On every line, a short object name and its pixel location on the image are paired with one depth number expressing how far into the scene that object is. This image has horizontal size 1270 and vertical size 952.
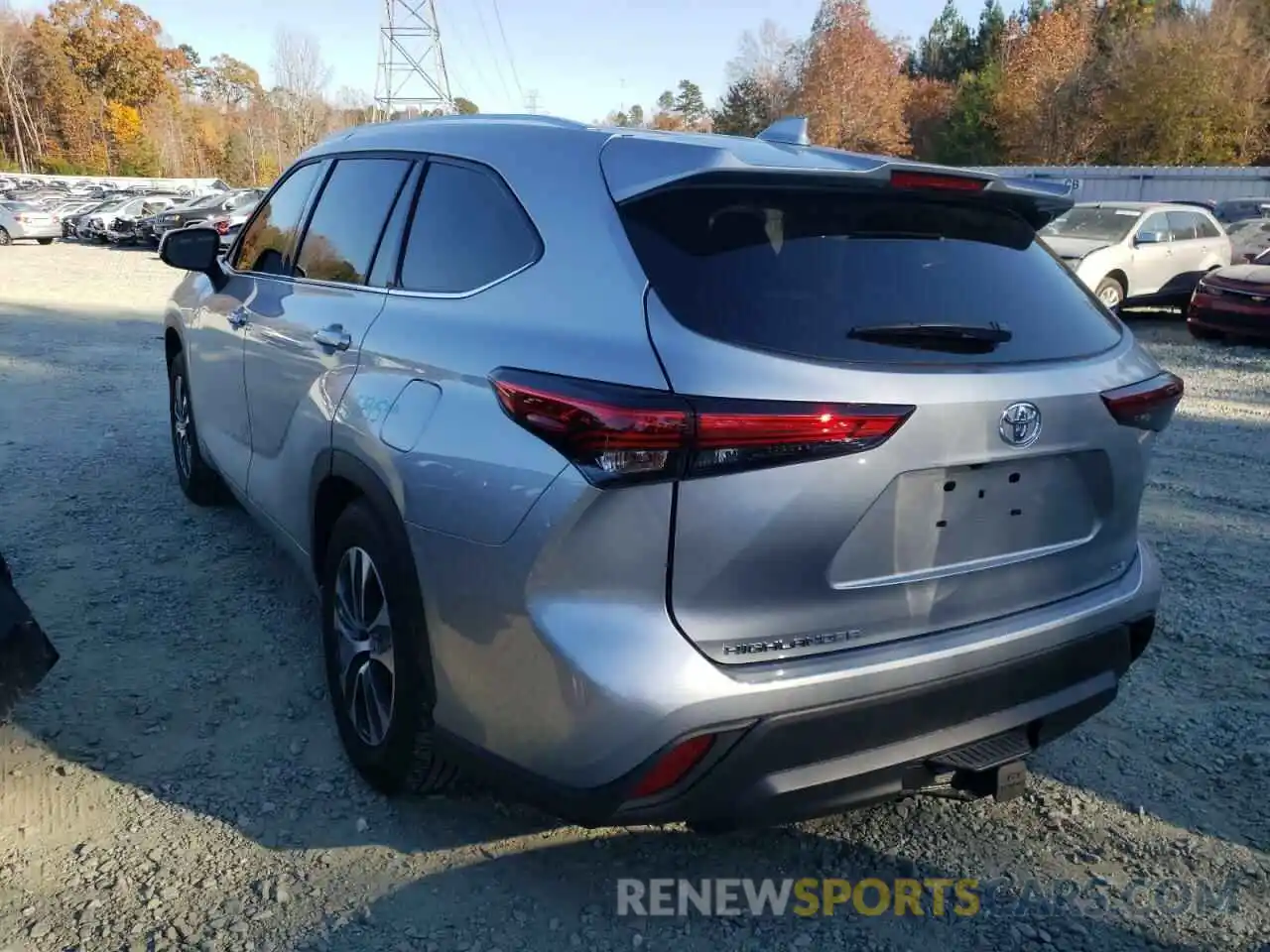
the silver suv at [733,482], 2.04
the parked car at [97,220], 30.09
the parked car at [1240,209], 24.33
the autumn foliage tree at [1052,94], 50.50
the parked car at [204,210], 27.00
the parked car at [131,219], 29.34
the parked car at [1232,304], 11.94
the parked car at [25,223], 30.17
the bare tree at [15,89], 72.44
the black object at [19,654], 2.87
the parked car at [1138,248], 13.73
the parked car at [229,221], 21.27
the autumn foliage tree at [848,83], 53.62
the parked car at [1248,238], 18.03
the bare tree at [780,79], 59.56
